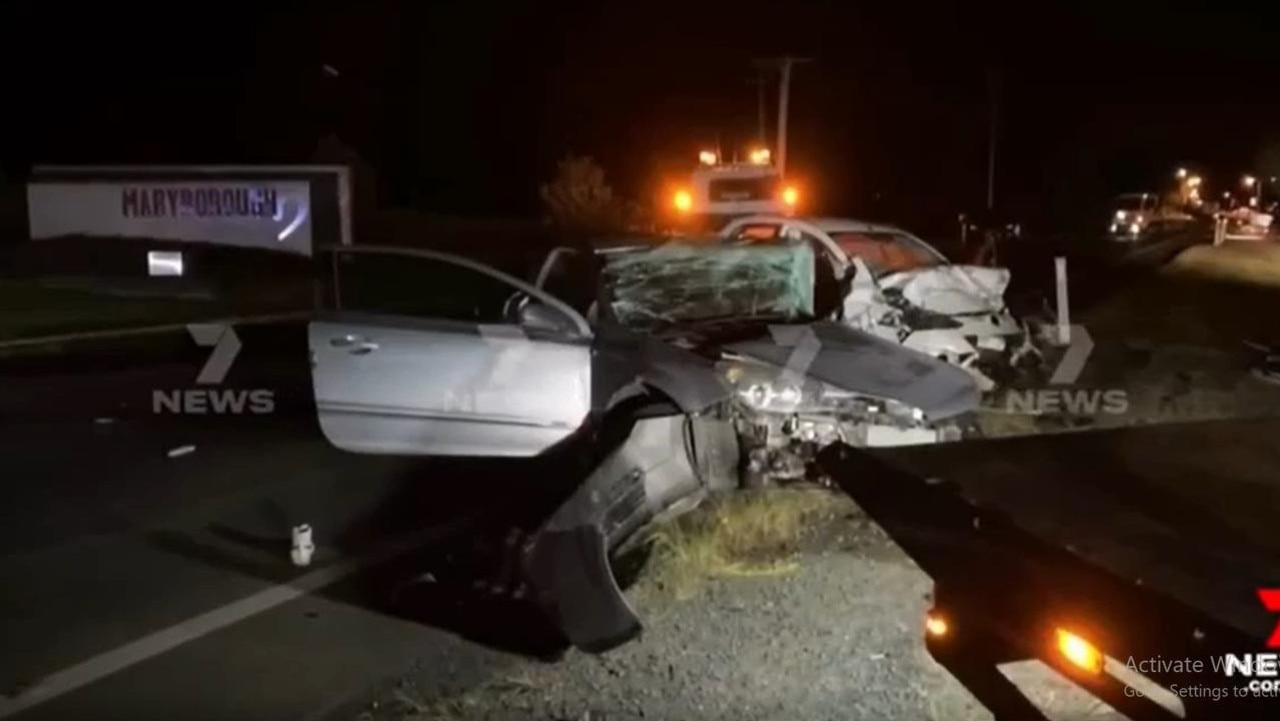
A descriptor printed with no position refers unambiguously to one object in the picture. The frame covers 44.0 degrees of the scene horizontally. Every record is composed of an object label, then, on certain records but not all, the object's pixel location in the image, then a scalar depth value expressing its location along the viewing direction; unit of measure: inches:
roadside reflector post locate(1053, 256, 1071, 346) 693.9
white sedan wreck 543.8
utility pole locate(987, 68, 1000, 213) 1937.7
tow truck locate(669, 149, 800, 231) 1350.9
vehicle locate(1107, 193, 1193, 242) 2014.0
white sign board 1101.7
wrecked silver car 353.7
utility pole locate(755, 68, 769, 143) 1866.4
